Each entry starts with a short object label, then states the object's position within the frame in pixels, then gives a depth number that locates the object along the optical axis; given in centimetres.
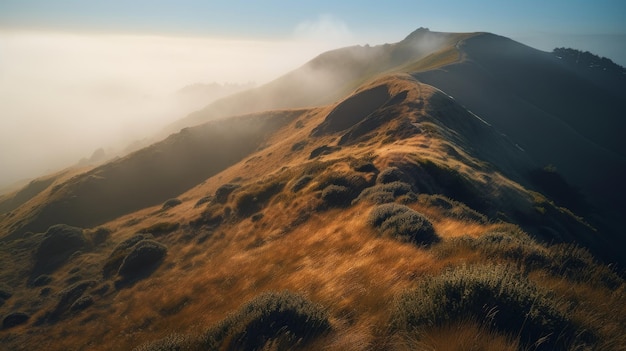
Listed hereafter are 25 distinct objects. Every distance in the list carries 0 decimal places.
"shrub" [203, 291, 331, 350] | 603
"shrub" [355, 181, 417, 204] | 2056
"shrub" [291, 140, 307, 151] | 6382
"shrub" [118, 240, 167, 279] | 2853
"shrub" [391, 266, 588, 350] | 515
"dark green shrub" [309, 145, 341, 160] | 5373
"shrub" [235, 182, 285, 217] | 3400
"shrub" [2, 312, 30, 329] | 2736
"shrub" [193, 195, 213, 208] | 4738
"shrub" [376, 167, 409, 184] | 2516
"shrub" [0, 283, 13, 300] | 3451
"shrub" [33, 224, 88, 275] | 4130
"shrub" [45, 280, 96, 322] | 2664
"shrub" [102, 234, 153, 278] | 3128
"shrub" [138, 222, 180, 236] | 3741
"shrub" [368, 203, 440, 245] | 1199
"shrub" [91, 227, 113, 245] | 4512
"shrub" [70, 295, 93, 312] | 2529
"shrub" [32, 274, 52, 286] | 3553
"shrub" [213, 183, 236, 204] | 4144
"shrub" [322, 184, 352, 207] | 2424
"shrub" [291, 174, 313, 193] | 3193
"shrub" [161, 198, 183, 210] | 5697
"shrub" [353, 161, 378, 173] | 2853
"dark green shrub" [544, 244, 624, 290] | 742
